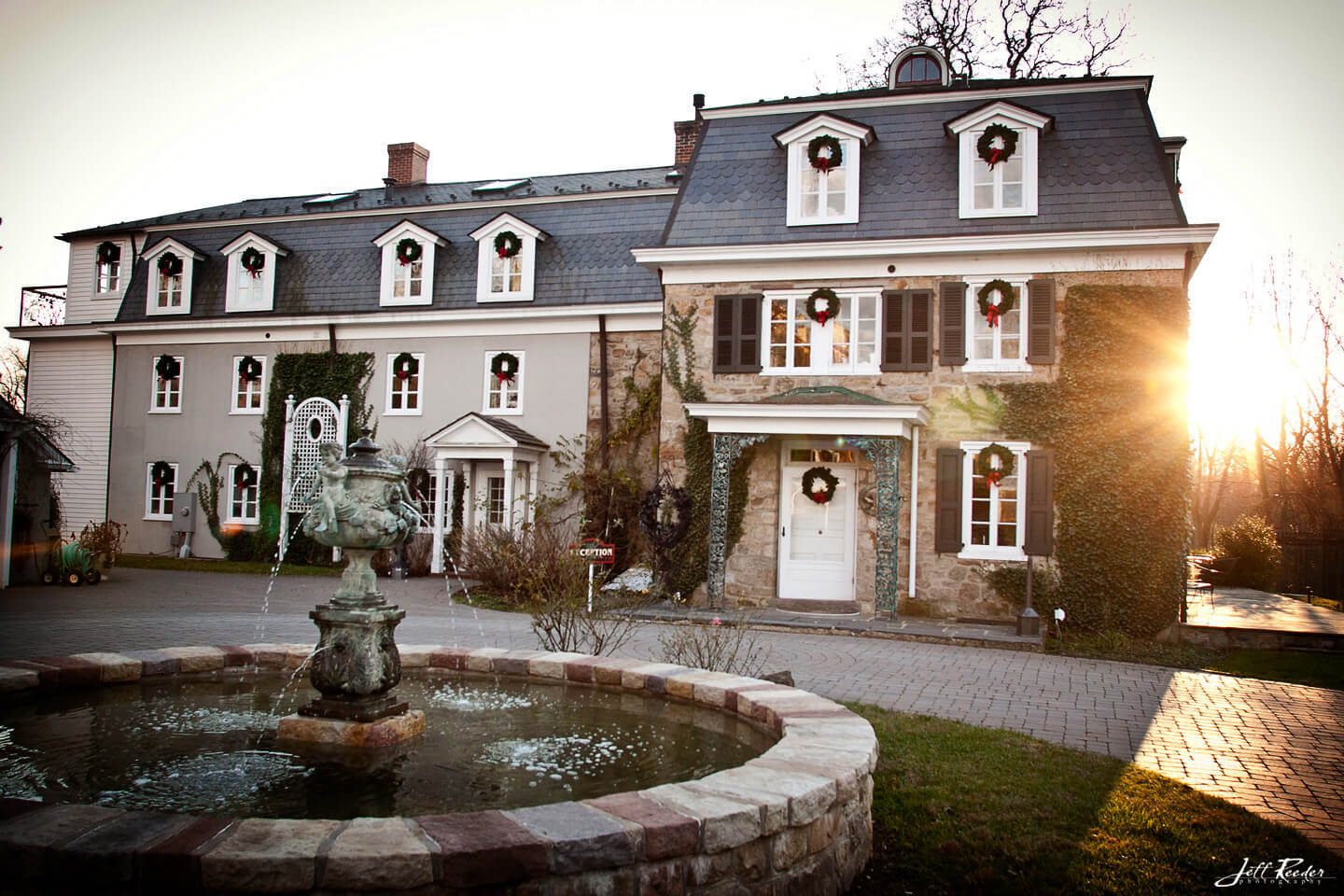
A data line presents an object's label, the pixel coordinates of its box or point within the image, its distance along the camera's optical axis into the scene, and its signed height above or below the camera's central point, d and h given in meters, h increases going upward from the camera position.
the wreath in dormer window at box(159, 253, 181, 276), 22.53 +5.26
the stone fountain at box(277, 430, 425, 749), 5.14 -0.83
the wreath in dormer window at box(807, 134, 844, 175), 16.00 +5.97
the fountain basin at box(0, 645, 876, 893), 3.05 -1.25
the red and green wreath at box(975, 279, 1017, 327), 14.95 +3.28
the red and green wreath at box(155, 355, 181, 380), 22.44 +2.74
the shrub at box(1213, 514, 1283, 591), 22.30 -1.12
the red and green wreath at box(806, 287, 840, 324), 15.59 +3.26
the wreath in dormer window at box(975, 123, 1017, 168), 15.22 +5.91
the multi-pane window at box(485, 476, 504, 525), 19.77 -0.25
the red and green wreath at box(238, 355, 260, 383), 21.81 +2.65
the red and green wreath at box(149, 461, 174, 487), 22.34 +0.17
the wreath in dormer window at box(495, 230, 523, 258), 20.22 +5.35
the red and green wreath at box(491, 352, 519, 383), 19.98 +2.65
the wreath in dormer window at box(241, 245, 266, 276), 22.08 +5.30
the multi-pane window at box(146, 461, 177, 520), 22.33 -0.23
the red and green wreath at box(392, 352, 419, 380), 20.78 +2.70
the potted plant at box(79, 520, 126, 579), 16.34 -1.18
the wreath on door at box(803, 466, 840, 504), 15.45 +0.22
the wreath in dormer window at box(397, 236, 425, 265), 20.91 +5.30
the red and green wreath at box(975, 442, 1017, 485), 14.66 +0.63
